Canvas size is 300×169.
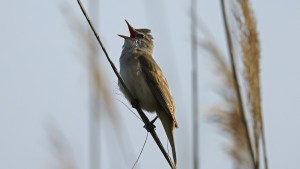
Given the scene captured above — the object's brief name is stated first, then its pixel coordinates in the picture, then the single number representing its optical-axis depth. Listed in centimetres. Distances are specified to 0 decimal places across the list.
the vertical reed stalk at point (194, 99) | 596
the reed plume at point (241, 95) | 527
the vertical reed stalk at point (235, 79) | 547
